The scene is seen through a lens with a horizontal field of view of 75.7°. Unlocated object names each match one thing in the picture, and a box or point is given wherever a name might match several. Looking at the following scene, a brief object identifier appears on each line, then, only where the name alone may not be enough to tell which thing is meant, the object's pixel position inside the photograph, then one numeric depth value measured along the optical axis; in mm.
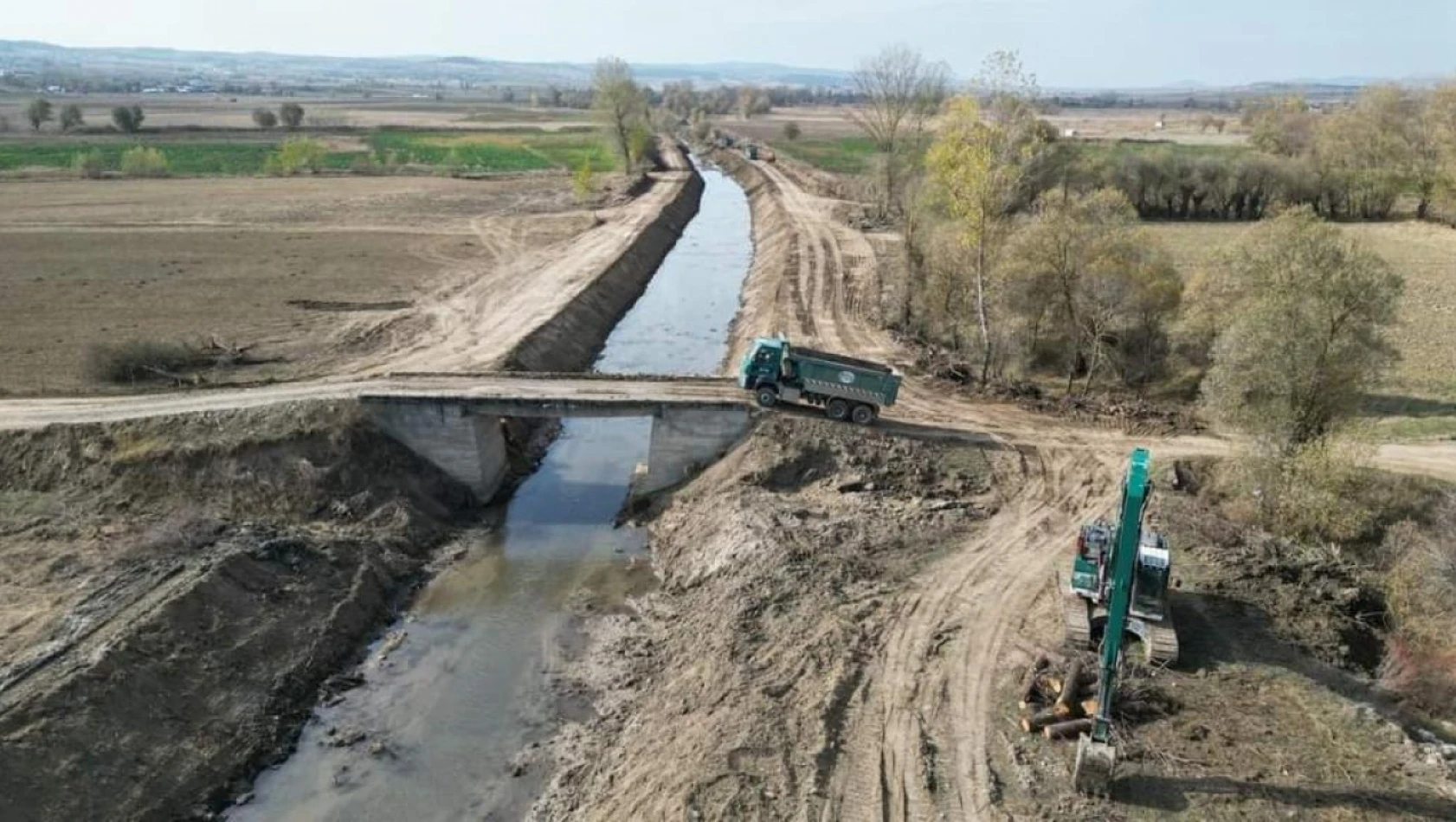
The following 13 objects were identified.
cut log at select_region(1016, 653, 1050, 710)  19547
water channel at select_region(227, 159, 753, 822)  19969
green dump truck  31594
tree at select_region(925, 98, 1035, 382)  35531
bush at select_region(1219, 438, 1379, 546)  25219
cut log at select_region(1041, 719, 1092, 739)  18359
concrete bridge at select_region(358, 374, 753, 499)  32531
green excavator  16750
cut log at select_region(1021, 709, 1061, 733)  18672
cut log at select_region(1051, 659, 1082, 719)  18891
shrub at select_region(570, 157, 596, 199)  84312
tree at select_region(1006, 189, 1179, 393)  35031
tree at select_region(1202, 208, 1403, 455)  26719
